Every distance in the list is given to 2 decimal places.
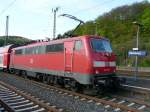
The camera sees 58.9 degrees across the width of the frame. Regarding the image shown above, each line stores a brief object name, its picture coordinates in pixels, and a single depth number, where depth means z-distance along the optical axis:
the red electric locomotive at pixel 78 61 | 6.18
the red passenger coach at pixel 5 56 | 14.46
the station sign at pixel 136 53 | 8.78
